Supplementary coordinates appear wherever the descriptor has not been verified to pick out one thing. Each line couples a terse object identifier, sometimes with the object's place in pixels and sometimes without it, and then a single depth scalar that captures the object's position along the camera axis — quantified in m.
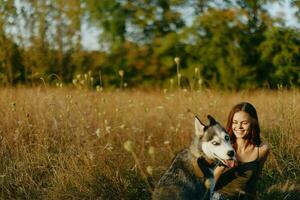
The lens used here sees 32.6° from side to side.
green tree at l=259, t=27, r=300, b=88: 15.17
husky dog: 4.04
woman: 4.47
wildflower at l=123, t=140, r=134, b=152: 2.95
